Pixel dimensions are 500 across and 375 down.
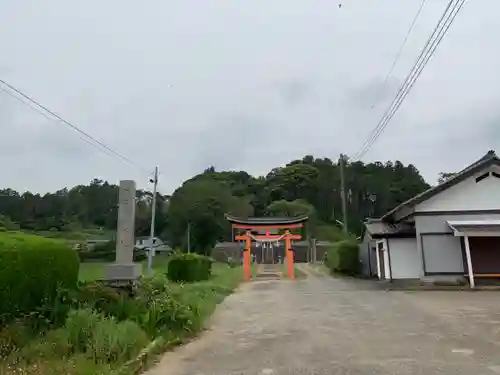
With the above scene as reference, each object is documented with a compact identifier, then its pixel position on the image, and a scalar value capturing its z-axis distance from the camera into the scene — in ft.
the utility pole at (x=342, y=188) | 102.57
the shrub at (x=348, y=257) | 87.81
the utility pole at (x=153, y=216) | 85.20
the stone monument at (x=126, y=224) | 34.32
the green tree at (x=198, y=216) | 160.04
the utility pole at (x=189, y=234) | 150.47
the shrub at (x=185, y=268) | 68.23
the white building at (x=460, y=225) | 60.39
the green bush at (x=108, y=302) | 25.27
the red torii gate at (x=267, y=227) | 92.63
